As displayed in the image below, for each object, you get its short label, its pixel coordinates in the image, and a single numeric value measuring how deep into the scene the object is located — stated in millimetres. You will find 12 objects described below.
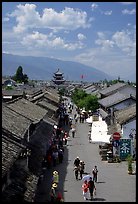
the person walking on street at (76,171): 25669
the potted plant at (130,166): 27000
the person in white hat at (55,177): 22870
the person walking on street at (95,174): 24703
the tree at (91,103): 70500
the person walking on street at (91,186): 20636
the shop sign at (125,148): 31484
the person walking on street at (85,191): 20312
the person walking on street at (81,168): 26134
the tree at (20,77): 160125
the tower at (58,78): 195500
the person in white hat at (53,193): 19178
